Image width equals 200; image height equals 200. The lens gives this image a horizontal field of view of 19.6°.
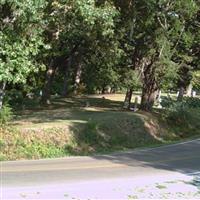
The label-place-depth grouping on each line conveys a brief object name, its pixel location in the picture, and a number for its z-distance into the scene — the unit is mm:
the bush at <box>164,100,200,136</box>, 37250
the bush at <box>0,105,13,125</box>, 23516
